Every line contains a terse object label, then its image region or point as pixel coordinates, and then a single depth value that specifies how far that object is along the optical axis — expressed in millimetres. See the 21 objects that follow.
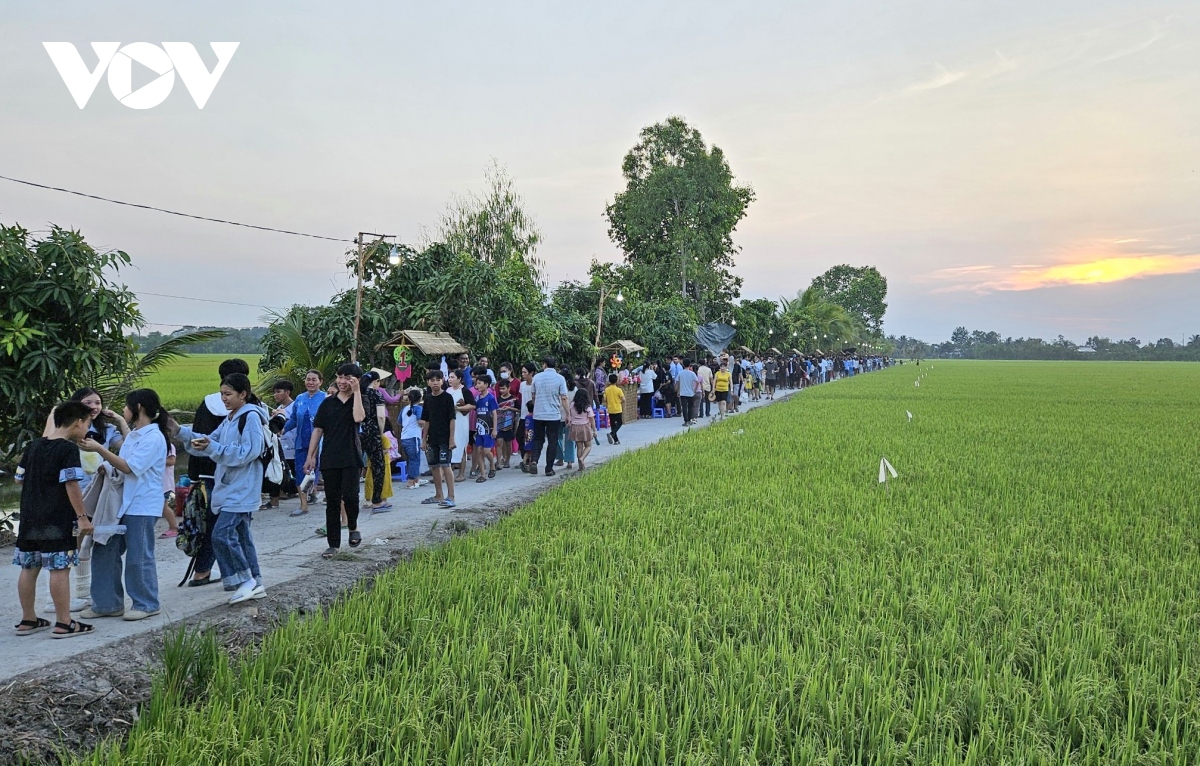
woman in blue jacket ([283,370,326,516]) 8211
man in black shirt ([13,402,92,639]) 4488
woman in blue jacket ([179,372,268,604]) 5082
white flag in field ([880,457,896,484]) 9078
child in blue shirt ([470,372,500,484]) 10727
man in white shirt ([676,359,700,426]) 19062
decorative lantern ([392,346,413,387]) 13391
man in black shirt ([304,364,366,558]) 6332
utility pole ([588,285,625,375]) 21469
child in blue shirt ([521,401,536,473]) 11648
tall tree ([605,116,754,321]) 41719
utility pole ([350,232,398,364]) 14953
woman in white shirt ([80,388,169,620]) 4848
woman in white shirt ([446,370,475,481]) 10148
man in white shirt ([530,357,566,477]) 10797
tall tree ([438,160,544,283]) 31125
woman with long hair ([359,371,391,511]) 7754
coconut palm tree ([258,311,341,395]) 14523
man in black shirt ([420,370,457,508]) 8531
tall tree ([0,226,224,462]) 6941
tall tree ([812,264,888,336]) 99562
